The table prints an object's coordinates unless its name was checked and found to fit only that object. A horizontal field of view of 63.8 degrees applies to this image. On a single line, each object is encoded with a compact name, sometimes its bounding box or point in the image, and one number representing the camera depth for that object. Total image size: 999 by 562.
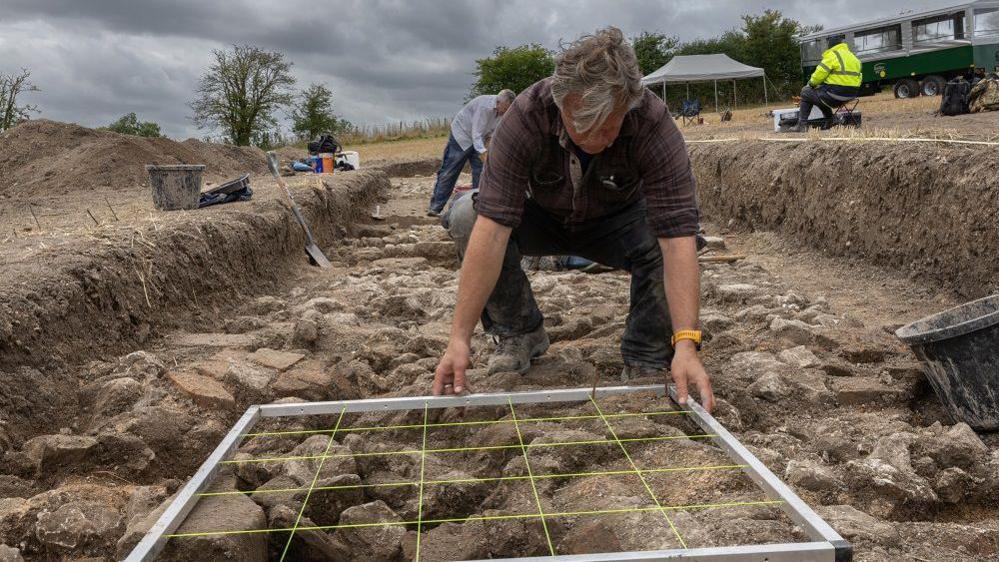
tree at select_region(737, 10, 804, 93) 41.28
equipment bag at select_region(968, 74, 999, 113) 11.68
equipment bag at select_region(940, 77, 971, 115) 12.27
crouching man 2.57
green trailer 20.55
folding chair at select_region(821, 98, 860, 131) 11.73
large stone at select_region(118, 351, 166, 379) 3.65
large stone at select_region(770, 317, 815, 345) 4.08
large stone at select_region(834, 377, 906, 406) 3.29
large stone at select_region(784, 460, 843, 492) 2.53
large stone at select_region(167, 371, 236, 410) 3.40
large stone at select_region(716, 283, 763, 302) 5.23
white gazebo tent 29.53
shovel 7.44
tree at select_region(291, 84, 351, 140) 33.97
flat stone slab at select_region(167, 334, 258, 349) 4.24
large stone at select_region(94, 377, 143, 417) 3.33
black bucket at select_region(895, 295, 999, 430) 2.90
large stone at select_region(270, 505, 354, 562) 2.19
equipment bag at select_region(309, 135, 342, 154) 16.79
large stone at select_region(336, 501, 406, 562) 2.21
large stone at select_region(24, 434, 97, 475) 2.85
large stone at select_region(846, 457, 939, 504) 2.48
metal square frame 1.84
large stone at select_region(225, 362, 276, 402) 3.55
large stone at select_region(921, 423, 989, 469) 2.64
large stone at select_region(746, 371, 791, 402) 3.29
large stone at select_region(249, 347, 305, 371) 3.80
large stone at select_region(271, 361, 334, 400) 3.54
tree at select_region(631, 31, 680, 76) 44.94
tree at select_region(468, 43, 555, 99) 48.69
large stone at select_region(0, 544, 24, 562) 2.14
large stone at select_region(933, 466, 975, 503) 2.54
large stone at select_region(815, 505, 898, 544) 2.16
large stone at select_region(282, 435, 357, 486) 2.58
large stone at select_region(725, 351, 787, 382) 3.54
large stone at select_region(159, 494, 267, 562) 2.04
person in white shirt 8.71
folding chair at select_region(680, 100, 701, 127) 27.66
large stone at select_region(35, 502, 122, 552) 2.34
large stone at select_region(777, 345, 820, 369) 3.62
